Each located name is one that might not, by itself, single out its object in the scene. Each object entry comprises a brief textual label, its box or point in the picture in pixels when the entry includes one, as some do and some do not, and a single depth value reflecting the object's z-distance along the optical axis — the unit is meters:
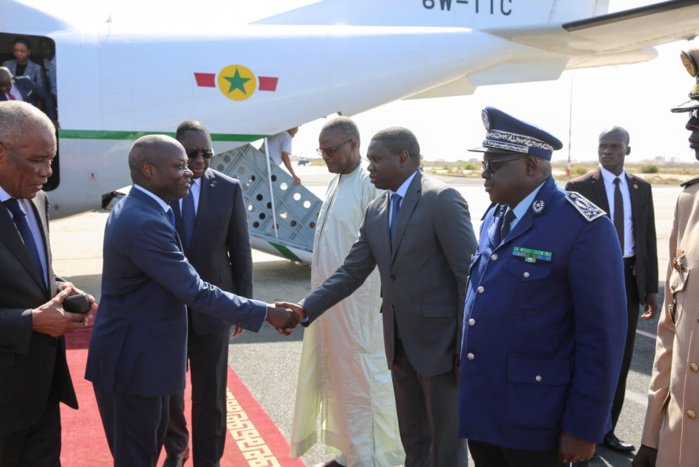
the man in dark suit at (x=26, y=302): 2.17
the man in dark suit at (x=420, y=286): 2.64
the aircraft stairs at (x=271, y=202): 7.79
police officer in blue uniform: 1.86
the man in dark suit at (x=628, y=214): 3.77
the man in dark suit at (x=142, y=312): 2.34
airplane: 6.73
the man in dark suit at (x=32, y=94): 6.52
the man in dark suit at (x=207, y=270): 3.12
